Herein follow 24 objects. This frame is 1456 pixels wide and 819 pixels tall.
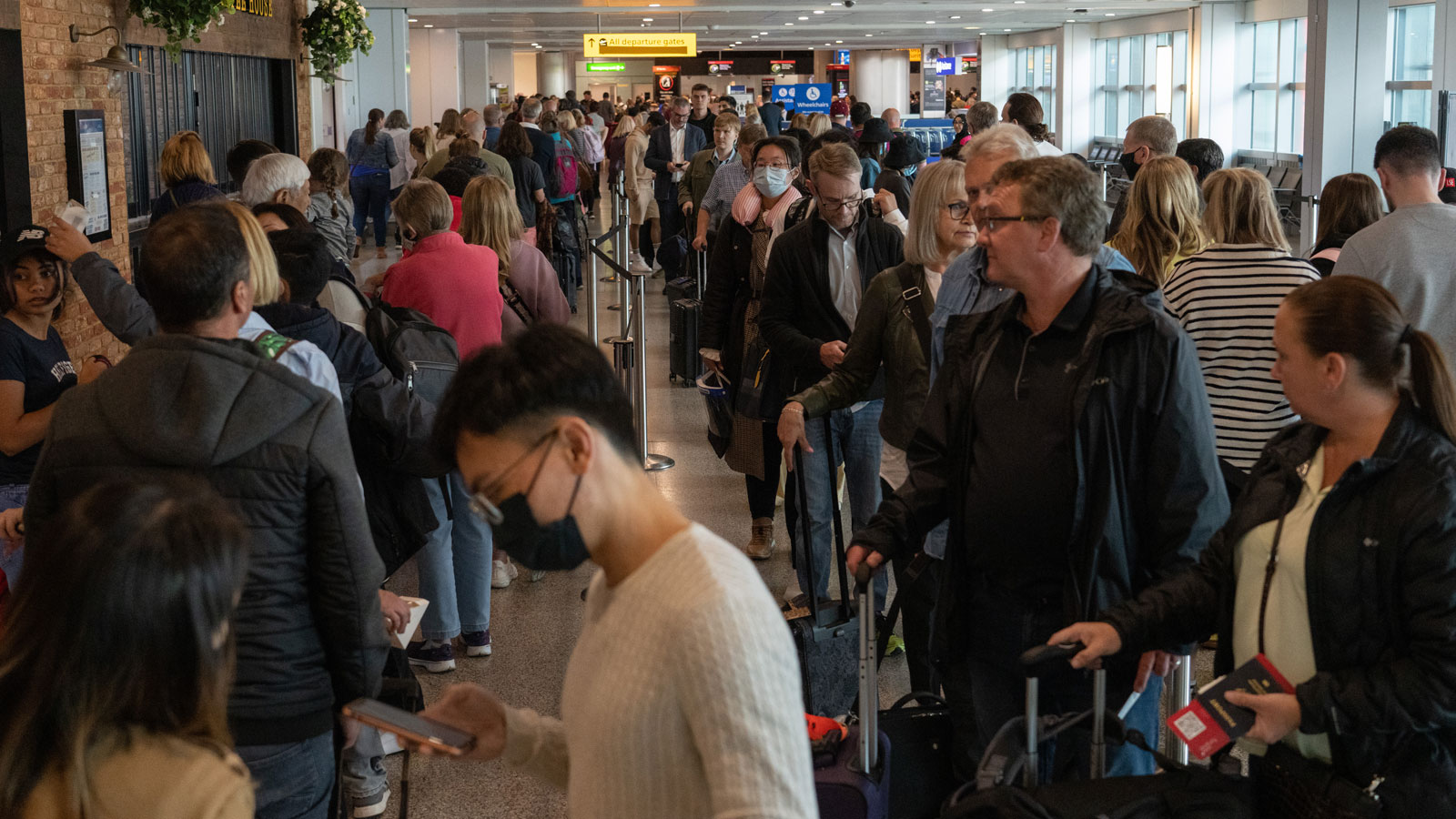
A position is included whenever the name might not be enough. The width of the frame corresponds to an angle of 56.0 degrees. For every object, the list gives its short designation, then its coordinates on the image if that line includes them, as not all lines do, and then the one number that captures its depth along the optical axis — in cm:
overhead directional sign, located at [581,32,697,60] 3172
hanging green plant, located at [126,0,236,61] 831
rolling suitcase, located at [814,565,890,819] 268
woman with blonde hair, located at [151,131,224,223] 634
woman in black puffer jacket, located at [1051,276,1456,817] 203
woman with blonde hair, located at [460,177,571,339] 552
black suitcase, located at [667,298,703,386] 862
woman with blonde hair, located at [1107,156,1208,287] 448
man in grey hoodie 219
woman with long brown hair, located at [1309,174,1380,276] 516
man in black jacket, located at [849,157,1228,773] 244
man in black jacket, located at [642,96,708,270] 1260
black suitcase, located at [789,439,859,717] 365
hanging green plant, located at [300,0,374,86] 1364
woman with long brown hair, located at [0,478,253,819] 135
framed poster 734
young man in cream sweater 133
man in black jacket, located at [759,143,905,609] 460
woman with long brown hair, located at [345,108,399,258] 1579
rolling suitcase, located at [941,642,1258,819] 216
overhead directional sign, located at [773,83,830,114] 2769
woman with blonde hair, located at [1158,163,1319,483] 391
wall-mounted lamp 752
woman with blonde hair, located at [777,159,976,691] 382
